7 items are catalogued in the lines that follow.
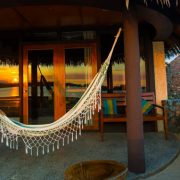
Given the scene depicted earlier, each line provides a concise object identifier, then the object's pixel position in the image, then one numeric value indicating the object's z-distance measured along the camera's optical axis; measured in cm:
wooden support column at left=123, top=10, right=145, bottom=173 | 220
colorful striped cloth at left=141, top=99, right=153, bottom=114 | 339
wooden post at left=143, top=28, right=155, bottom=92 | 375
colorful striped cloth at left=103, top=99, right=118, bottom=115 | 347
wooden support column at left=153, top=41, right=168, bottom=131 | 375
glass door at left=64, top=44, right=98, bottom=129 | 374
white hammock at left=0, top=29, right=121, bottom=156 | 227
